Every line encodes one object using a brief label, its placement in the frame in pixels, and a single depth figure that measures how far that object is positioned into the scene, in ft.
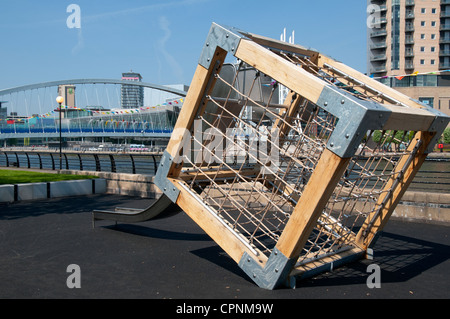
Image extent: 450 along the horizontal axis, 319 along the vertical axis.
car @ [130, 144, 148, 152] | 231.05
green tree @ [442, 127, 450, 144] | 196.79
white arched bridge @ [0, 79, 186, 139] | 319.88
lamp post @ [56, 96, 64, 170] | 72.54
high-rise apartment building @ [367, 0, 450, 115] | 262.67
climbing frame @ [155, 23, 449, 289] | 13.47
